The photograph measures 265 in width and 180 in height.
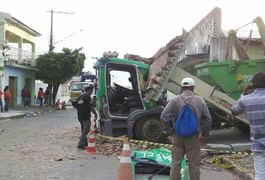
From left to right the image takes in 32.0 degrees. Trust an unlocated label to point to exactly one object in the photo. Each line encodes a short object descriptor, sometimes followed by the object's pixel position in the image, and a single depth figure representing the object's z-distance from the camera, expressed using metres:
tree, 38.34
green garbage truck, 12.24
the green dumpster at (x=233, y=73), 12.45
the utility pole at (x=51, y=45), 48.78
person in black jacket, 11.85
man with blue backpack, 6.16
